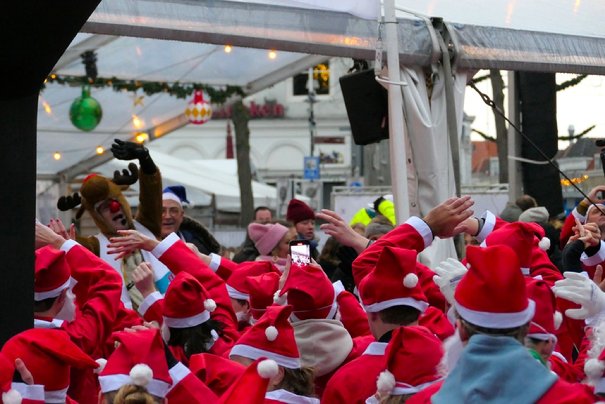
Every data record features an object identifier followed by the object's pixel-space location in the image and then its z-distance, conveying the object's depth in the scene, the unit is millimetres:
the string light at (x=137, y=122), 17234
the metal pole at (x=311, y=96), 39500
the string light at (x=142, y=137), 17375
